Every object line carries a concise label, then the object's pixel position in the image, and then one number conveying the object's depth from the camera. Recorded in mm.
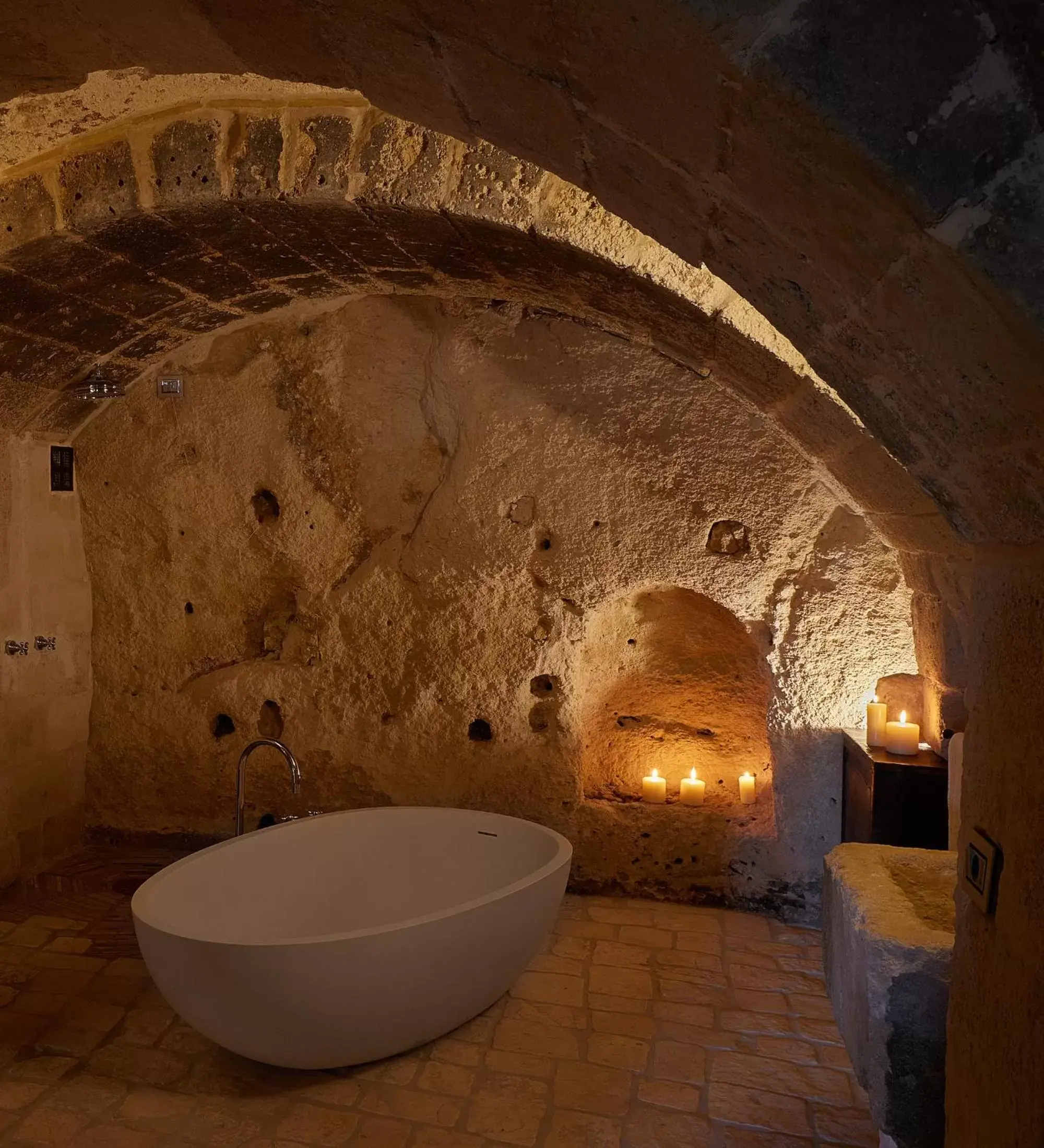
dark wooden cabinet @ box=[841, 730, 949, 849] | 2779
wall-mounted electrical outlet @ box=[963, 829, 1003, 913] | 1085
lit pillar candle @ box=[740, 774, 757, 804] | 3609
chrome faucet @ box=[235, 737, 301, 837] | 3027
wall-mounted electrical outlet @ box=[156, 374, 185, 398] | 3793
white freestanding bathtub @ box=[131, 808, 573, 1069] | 2234
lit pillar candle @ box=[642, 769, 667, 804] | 3627
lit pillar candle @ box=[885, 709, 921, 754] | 2928
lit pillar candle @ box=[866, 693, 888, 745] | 3023
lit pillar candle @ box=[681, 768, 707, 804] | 3578
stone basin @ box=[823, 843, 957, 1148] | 1420
